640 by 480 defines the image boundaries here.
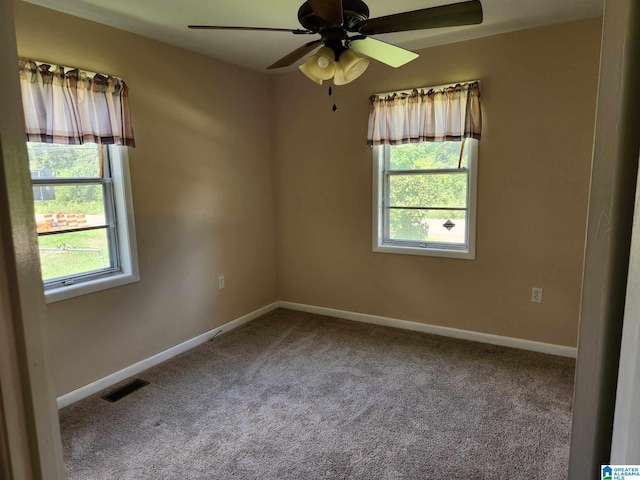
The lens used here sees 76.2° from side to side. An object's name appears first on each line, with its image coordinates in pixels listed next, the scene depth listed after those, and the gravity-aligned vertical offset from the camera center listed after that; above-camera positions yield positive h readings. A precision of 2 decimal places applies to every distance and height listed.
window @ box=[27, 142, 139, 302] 2.51 -0.22
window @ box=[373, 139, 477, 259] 3.35 -0.16
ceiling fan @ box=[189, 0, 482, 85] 1.78 +0.72
